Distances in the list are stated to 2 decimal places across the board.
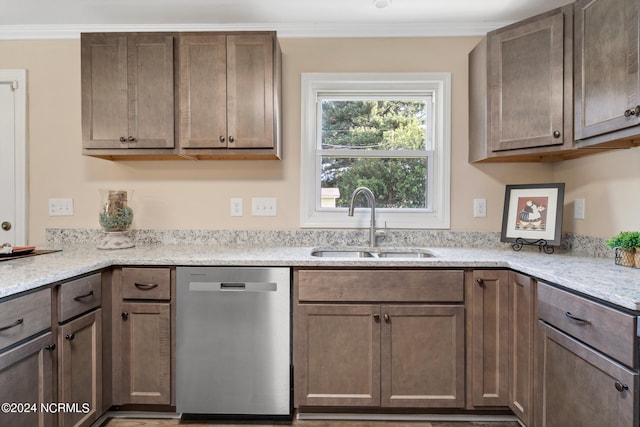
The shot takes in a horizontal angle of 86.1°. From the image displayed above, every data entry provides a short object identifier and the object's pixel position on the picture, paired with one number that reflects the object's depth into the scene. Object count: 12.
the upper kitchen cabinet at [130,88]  2.04
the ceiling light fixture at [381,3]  2.02
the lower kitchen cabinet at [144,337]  1.79
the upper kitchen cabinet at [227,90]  2.03
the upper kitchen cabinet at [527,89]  1.76
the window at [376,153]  2.36
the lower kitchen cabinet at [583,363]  1.09
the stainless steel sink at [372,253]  2.24
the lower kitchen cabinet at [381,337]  1.77
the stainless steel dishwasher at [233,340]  1.77
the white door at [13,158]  2.34
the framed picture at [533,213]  2.00
